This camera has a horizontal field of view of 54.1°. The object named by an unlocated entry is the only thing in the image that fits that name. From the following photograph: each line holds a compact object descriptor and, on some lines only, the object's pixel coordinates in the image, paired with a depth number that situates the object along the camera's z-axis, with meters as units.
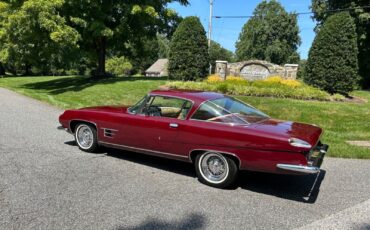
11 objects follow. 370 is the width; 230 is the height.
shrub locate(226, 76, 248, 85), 14.95
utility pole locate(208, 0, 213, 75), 38.32
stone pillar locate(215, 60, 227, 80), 17.69
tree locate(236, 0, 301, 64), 57.53
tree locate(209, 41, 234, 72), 87.81
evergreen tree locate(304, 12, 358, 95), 13.76
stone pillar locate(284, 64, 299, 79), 16.88
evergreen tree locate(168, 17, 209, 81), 16.53
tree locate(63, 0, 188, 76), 19.64
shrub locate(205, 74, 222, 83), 15.74
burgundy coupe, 4.82
